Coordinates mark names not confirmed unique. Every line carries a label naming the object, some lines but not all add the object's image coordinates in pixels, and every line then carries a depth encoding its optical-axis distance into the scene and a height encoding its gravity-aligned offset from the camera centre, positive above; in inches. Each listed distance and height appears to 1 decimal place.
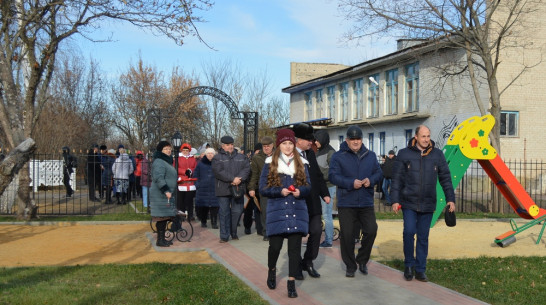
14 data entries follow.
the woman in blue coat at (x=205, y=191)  523.8 -40.1
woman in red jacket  557.6 -32.9
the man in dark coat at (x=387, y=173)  806.5 -37.0
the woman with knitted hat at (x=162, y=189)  412.5 -30.0
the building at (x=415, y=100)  1100.5 +99.0
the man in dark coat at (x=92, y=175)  812.0 -41.7
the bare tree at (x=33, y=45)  444.8 +89.8
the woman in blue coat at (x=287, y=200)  269.3 -24.4
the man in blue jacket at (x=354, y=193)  311.0 -24.6
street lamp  939.0 +7.8
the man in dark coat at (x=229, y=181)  442.3 -26.6
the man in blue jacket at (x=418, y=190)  306.2 -22.5
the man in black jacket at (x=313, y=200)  308.2 -28.0
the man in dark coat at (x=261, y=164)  427.6 -13.9
